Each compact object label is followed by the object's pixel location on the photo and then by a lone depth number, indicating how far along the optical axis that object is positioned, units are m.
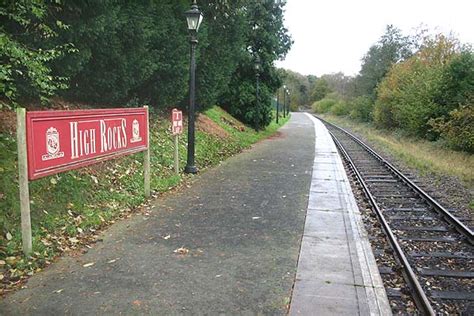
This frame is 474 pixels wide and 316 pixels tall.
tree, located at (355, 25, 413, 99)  51.19
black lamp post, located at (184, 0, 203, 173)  9.84
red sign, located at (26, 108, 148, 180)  4.75
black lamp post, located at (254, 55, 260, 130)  23.90
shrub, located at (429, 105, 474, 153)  17.31
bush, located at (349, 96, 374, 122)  48.66
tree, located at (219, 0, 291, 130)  25.64
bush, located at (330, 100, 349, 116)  72.25
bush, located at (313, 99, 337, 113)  98.69
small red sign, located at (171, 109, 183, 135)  9.59
